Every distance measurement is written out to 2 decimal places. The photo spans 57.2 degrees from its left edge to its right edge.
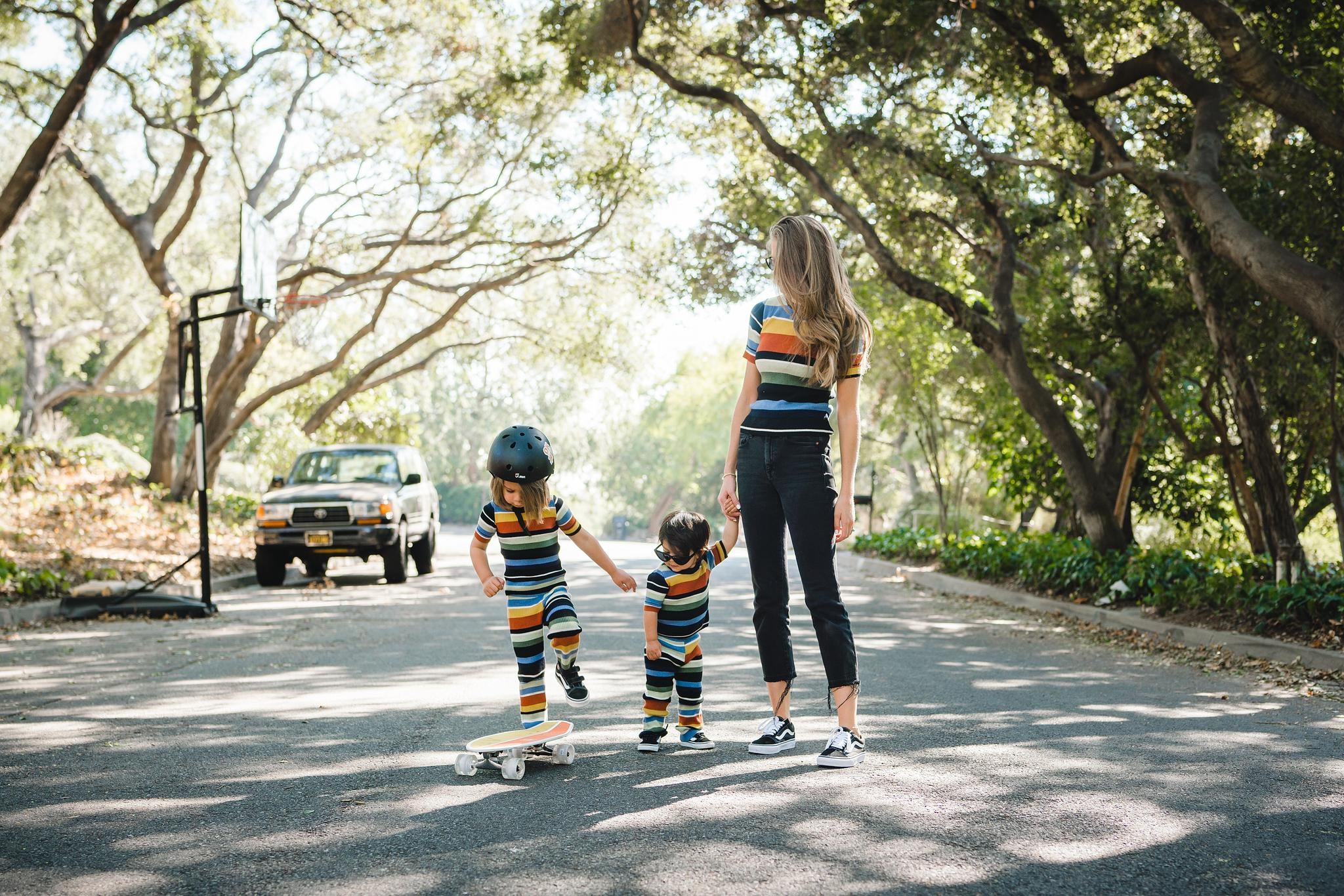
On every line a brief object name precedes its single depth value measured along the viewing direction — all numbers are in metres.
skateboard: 4.90
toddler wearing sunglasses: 5.27
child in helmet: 5.14
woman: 5.10
